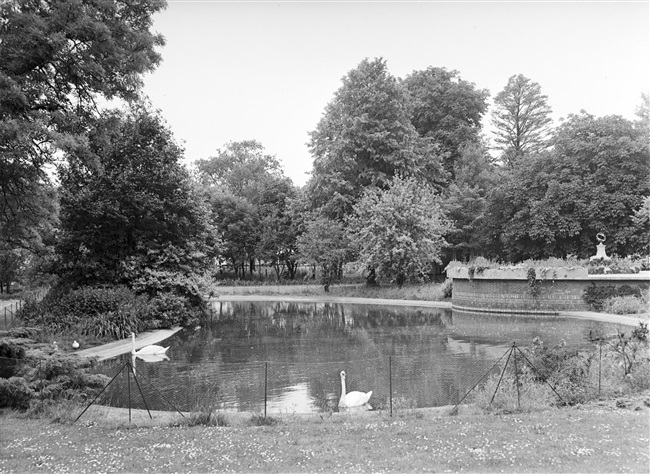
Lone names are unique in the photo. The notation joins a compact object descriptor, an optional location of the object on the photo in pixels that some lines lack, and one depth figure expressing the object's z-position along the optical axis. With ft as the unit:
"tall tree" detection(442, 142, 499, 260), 146.20
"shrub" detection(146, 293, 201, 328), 77.25
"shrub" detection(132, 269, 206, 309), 80.07
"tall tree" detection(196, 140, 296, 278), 180.55
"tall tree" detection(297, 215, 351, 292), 135.44
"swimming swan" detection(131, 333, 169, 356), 56.03
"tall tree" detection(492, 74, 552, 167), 173.27
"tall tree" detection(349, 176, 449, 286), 119.44
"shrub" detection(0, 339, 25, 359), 39.29
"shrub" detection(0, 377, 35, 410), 33.32
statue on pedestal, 90.75
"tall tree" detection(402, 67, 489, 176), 165.07
